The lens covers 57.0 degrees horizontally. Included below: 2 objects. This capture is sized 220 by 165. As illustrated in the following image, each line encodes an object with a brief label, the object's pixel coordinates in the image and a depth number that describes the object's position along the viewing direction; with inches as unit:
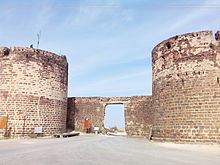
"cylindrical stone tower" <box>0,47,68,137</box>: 557.6
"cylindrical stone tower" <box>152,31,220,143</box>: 401.7
